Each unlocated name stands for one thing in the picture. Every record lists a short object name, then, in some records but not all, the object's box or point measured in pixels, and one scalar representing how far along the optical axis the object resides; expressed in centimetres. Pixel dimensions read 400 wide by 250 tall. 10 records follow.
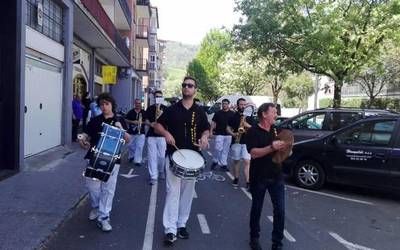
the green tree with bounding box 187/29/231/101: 6912
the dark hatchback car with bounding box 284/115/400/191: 902
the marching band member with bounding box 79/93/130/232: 630
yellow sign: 2200
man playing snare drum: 586
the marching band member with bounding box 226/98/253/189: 1026
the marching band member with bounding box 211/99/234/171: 1212
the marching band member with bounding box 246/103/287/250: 567
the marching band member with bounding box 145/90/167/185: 1023
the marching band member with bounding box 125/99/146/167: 1299
